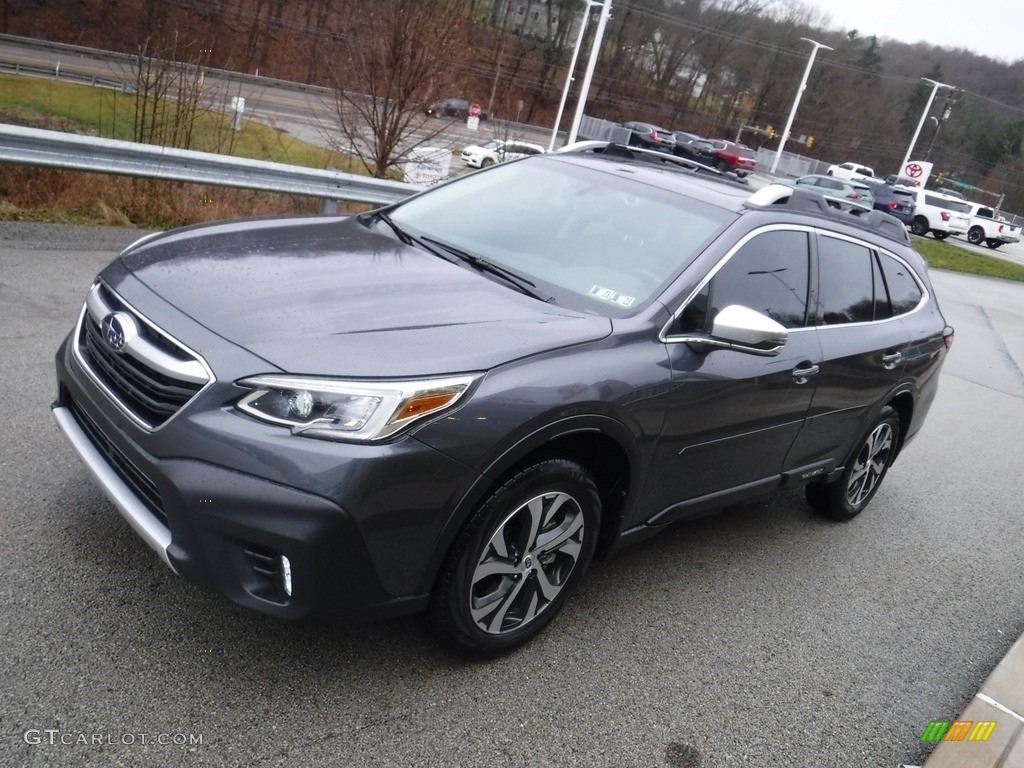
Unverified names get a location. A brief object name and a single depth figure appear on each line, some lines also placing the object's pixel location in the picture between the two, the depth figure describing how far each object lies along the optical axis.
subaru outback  2.63
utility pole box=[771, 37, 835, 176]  52.69
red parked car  48.00
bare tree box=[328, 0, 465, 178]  12.26
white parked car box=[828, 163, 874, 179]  51.69
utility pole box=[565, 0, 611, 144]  25.75
